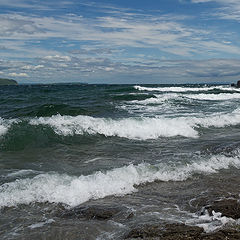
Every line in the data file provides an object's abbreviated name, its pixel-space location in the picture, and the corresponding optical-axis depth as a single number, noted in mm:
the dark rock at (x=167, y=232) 4488
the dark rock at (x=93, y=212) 5637
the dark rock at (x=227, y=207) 5363
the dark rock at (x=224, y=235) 4363
